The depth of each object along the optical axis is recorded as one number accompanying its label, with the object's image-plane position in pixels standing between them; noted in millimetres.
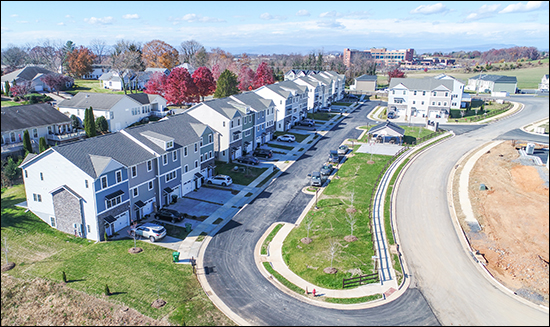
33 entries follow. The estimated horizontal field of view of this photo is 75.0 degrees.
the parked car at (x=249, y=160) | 59719
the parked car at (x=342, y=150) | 64500
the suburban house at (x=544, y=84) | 122962
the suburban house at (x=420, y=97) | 88500
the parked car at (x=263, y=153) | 63316
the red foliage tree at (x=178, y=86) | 91688
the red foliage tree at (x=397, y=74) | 132312
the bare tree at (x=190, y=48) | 173125
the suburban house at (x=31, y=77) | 89375
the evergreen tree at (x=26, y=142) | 53938
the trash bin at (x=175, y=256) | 32406
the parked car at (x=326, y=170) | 54750
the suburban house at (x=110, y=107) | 73688
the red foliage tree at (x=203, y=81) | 95756
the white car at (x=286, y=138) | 72938
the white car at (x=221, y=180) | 50531
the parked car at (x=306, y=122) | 86250
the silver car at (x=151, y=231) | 36156
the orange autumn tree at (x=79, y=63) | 125000
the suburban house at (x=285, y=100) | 79106
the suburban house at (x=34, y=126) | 56178
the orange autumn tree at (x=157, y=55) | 139625
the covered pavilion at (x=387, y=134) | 69812
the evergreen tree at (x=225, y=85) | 95438
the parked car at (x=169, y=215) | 39938
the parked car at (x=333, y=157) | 60444
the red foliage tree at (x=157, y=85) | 95438
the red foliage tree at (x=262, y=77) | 119625
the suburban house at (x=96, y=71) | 135250
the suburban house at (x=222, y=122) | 58031
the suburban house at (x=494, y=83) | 112750
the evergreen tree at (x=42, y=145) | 51769
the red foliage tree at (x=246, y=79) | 120125
